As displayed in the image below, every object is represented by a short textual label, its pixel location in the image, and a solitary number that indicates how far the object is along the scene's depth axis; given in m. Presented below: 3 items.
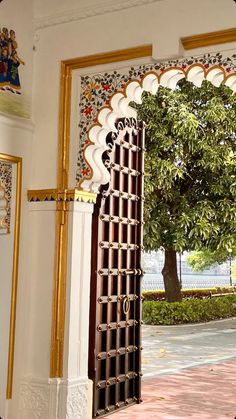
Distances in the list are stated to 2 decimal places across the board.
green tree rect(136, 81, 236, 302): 8.05
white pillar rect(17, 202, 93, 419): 3.75
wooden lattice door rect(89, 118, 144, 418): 4.17
